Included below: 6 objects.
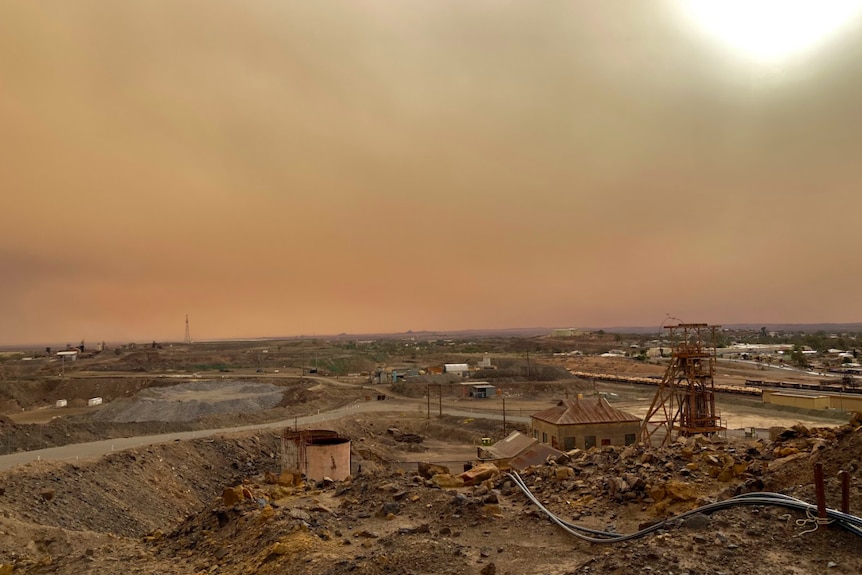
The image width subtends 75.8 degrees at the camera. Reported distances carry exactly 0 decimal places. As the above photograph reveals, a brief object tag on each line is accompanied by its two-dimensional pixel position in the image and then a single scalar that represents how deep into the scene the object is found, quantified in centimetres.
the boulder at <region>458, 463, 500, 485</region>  1583
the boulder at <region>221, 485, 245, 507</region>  1551
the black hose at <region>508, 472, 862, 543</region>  799
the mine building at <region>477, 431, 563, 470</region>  2544
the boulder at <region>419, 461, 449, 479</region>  1753
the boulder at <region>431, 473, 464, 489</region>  1563
